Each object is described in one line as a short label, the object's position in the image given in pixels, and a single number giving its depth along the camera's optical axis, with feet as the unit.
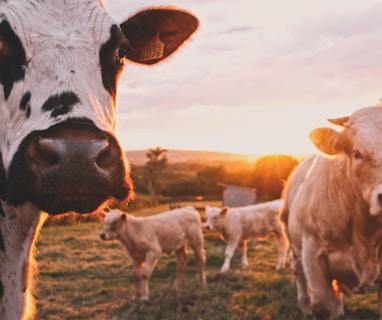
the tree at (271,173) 149.89
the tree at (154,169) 185.16
